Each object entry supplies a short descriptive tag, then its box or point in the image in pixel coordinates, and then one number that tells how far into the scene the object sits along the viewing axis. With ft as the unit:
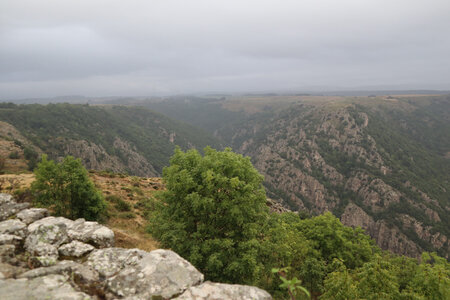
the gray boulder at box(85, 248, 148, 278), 26.86
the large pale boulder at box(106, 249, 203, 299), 23.73
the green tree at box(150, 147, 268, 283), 48.98
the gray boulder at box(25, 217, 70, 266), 27.95
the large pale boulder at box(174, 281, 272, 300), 23.21
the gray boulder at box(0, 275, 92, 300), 20.80
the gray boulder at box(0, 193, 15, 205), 47.49
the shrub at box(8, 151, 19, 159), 224.70
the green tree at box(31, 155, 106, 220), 64.23
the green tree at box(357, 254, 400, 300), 53.88
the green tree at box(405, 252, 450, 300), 52.80
